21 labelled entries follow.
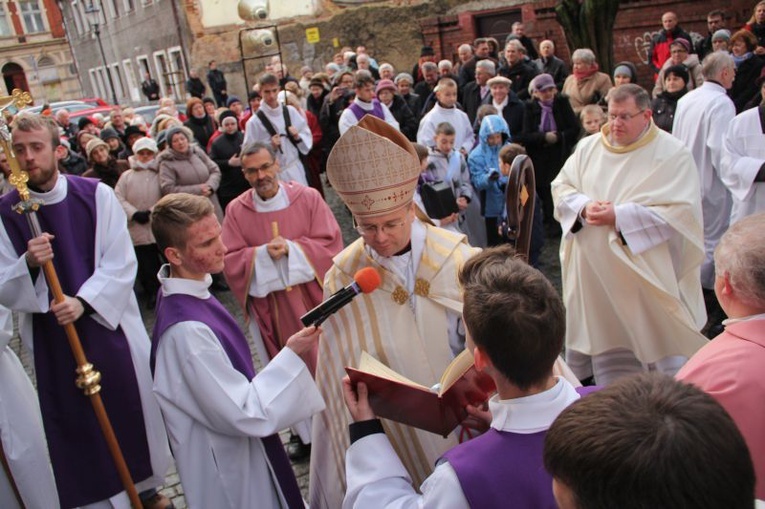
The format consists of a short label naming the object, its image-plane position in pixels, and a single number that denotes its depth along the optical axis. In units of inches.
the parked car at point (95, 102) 865.3
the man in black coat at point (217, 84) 714.8
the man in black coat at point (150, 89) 931.3
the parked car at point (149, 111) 659.8
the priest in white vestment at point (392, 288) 101.5
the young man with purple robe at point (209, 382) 97.7
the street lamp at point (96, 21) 1092.5
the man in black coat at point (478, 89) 351.6
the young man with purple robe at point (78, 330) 129.5
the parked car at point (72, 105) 825.5
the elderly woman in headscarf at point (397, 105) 363.6
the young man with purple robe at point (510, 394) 59.0
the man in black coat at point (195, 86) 676.7
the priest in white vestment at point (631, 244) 158.4
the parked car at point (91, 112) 731.4
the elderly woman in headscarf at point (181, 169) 280.1
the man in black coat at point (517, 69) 357.7
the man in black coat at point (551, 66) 381.7
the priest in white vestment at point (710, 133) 219.5
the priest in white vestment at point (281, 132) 295.7
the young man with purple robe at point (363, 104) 316.8
